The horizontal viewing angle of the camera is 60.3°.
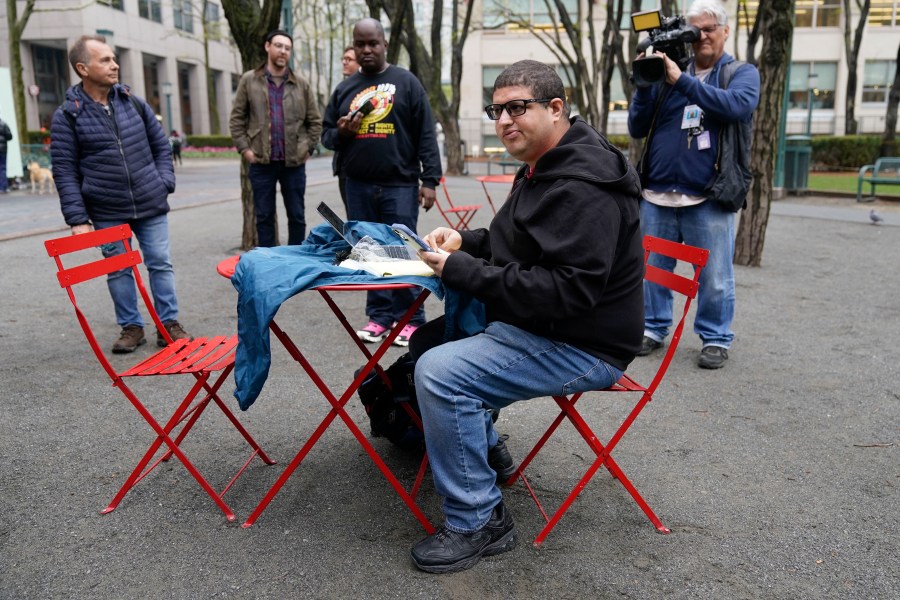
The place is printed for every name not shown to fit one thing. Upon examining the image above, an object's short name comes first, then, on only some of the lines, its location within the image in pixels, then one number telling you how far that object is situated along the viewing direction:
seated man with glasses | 2.43
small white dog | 16.69
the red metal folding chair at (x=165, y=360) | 2.97
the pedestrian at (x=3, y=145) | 14.94
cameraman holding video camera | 4.53
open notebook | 2.66
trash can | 16.23
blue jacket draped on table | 2.50
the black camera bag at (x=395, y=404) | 3.24
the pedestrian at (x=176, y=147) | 31.24
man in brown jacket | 6.56
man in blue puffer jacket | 4.82
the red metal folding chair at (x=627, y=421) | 2.75
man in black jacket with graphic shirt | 5.22
